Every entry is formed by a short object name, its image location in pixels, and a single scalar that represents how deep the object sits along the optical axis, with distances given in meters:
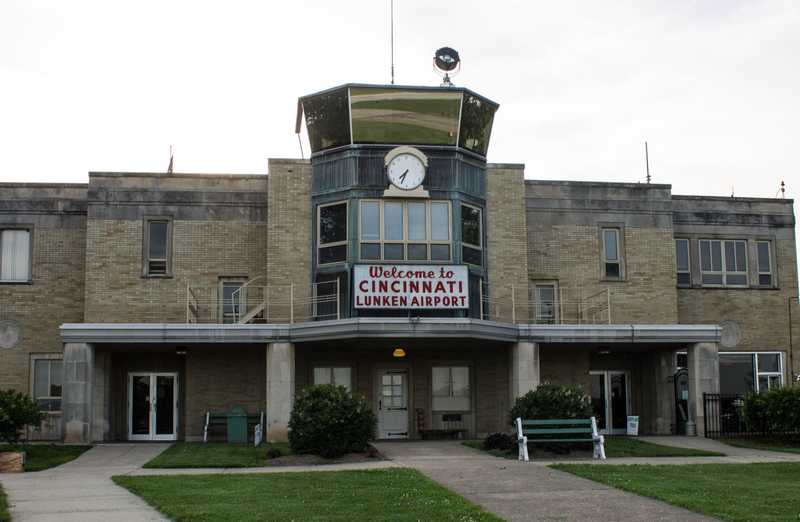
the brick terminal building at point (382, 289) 27.56
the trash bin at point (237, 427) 28.53
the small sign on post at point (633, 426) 30.67
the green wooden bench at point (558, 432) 22.17
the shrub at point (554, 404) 23.31
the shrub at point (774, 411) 25.95
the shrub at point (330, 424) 22.02
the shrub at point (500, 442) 23.39
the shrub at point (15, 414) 22.38
